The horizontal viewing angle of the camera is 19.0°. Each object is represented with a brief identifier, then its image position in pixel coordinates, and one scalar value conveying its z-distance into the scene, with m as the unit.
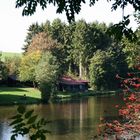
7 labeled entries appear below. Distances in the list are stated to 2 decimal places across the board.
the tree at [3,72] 76.41
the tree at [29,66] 81.53
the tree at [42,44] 91.44
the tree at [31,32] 115.54
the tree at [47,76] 70.08
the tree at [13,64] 96.44
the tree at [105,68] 97.69
